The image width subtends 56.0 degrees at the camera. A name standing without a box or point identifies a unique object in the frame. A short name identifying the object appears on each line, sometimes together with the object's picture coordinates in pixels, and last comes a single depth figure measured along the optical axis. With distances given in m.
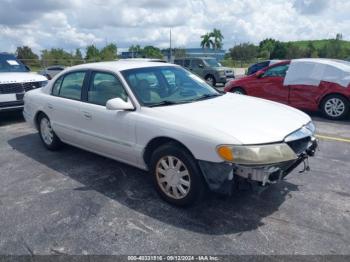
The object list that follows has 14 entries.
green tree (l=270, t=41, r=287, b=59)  66.72
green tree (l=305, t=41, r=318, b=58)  58.06
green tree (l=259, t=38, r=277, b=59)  75.04
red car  7.98
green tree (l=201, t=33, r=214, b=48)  73.35
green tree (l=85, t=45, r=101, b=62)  46.41
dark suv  17.64
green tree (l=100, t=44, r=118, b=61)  42.77
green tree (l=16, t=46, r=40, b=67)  42.56
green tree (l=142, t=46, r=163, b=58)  61.48
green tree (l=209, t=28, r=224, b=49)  72.73
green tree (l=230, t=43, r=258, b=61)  68.66
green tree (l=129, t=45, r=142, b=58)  70.98
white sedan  3.08
